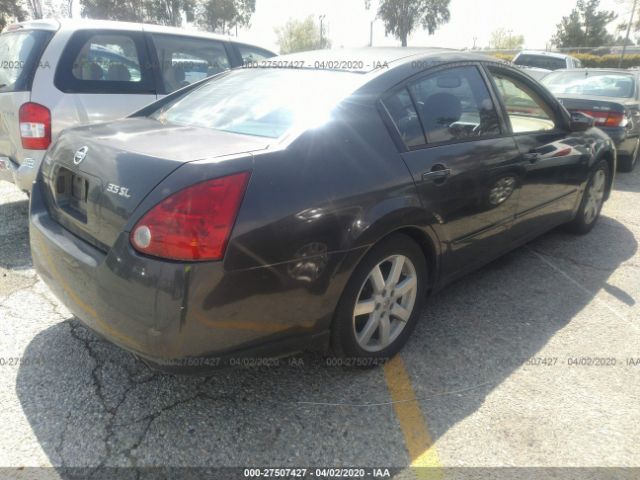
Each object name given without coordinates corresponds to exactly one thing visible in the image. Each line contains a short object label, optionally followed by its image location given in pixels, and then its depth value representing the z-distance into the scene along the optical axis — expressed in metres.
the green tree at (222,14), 45.84
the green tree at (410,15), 47.84
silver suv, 3.95
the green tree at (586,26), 51.34
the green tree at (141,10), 35.66
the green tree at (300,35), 59.34
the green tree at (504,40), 61.47
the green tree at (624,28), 52.45
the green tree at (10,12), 30.03
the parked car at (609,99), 6.62
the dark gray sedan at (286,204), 1.81
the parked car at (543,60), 14.56
